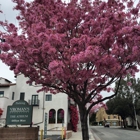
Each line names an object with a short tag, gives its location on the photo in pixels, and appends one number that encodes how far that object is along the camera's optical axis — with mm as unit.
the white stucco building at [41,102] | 27406
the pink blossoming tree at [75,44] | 6469
